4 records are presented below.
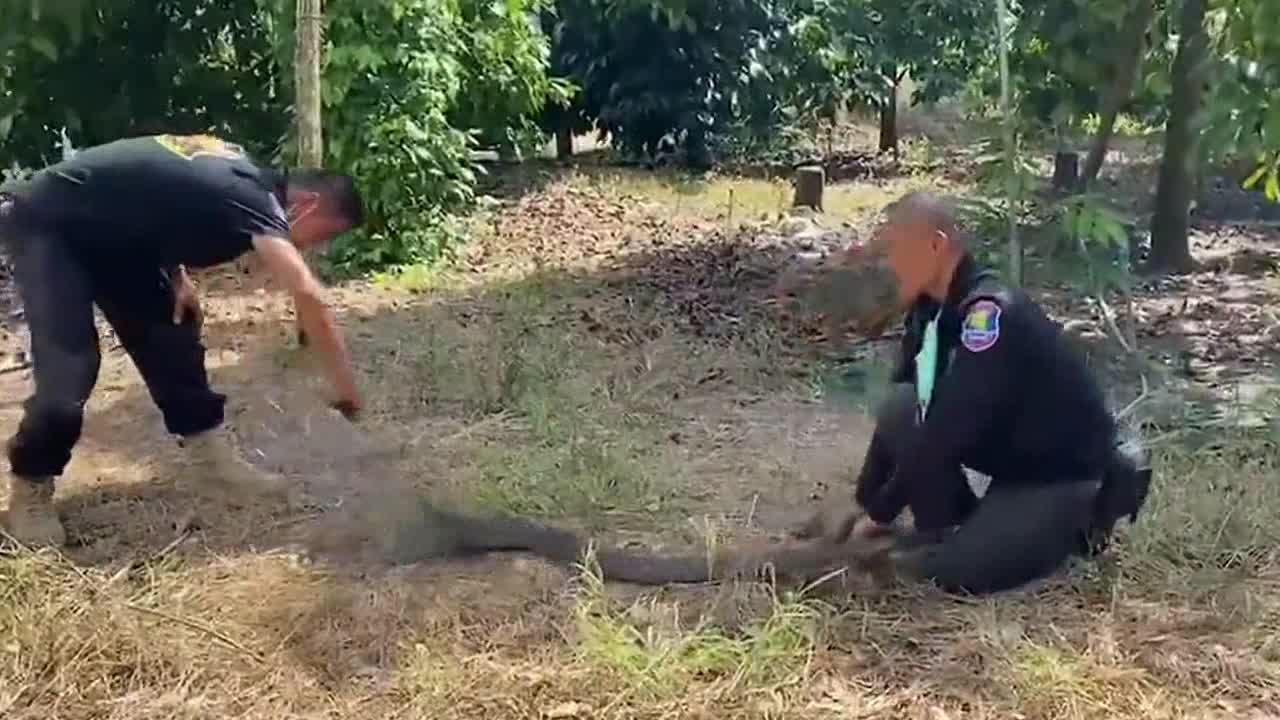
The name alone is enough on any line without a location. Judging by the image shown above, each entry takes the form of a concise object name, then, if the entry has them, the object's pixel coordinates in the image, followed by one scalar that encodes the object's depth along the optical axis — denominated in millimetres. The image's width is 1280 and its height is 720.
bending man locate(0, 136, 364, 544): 4020
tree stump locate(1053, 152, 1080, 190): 9727
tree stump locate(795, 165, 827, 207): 11641
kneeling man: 3588
